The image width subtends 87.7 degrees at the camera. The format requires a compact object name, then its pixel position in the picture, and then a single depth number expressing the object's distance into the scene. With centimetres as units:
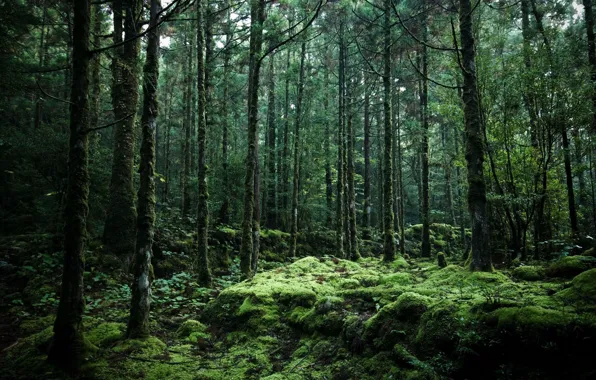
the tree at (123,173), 920
